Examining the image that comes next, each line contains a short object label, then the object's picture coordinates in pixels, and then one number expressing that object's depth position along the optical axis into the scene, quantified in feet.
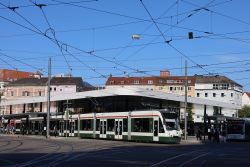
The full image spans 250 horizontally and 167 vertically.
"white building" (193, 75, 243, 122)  363.01
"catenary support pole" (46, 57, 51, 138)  145.42
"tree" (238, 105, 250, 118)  335.75
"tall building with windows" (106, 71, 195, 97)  368.81
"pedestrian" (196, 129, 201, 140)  143.65
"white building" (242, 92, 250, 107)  436.77
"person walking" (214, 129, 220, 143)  137.02
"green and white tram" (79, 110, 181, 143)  110.11
